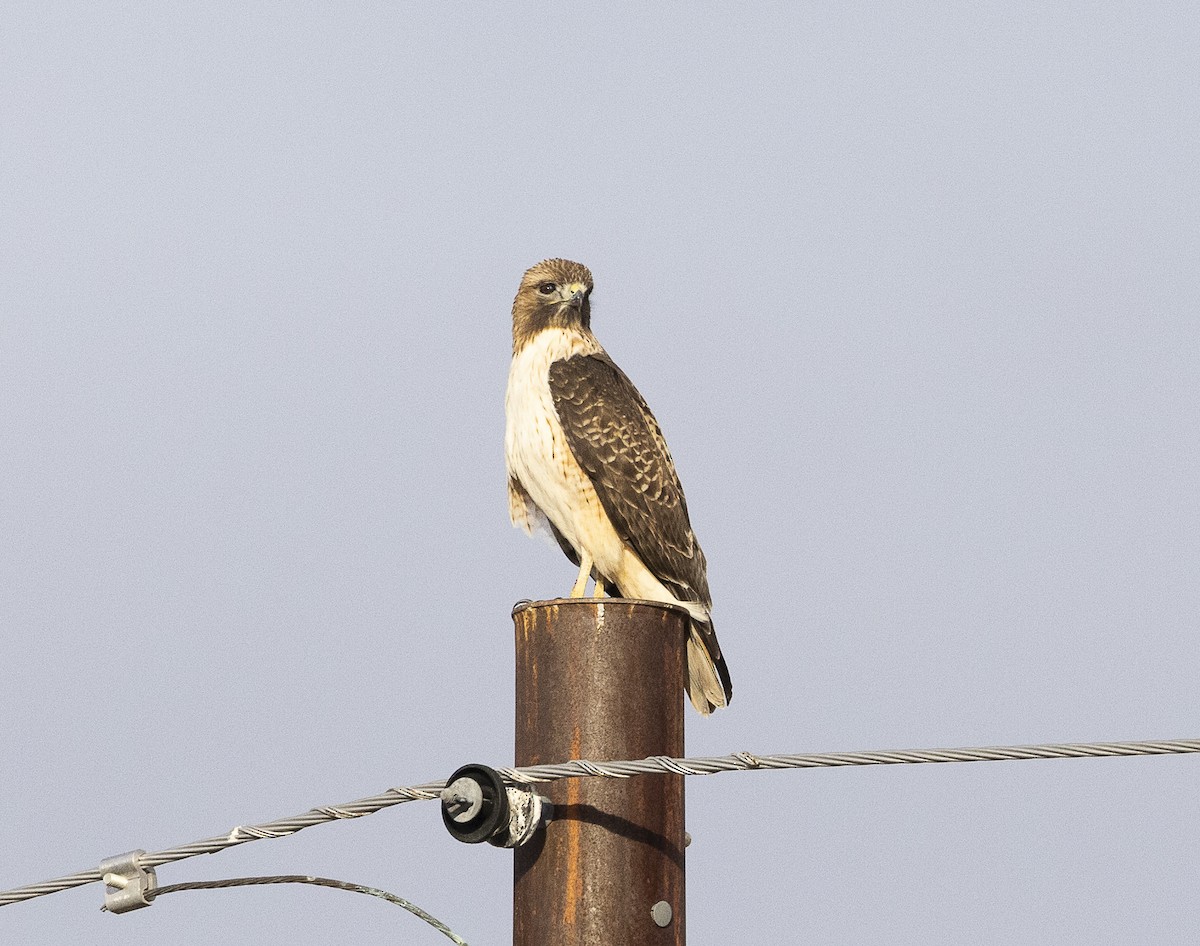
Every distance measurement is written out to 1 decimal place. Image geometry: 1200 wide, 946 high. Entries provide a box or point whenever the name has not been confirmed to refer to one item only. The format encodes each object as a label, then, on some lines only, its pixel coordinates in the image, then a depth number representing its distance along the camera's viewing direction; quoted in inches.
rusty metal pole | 390.0
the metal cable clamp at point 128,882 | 398.0
